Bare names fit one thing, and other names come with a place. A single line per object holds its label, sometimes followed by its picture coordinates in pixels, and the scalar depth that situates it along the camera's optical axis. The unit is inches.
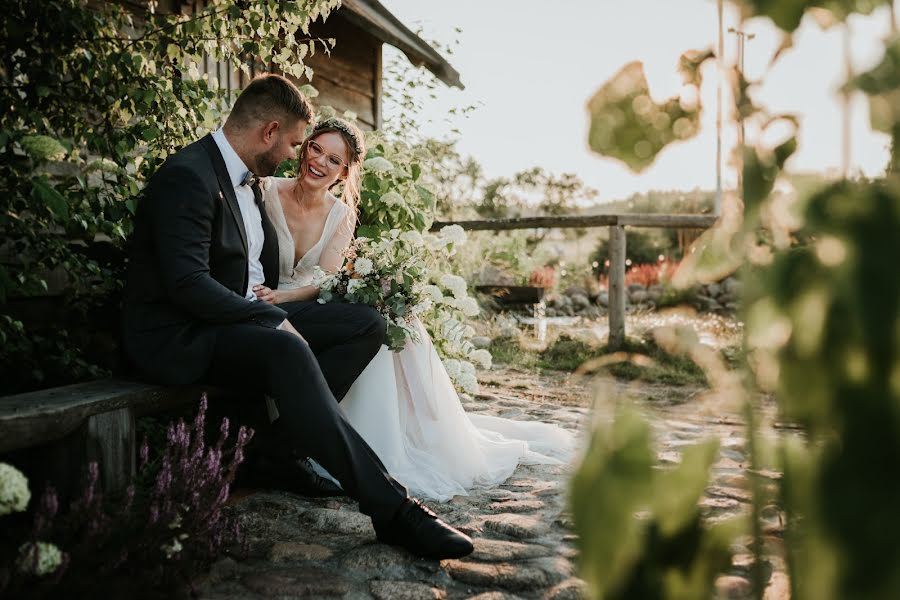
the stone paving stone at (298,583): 80.8
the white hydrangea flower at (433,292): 143.6
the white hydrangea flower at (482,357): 183.6
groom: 92.5
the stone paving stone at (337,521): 103.0
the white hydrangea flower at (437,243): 164.7
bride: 132.6
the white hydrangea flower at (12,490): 59.4
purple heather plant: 66.7
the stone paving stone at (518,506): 116.4
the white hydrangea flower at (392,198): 181.5
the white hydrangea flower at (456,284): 171.6
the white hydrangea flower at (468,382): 171.5
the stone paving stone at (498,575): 85.9
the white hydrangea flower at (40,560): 60.7
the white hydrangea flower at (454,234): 173.3
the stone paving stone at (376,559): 89.7
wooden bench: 82.0
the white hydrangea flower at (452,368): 171.5
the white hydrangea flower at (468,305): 172.3
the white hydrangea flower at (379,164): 180.7
